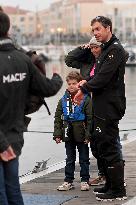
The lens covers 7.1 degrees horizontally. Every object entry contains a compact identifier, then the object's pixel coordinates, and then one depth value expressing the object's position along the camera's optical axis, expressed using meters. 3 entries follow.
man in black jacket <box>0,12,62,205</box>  7.30
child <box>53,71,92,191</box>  11.11
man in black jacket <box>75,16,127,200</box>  9.93
